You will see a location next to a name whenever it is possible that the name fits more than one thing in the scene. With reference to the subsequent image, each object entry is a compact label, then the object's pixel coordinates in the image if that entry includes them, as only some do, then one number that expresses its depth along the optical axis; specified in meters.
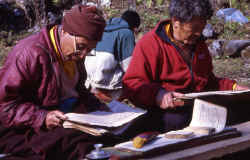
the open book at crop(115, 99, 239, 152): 2.50
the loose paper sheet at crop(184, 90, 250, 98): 2.76
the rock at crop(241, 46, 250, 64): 8.47
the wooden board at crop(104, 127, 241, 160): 2.33
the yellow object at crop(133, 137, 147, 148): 2.43
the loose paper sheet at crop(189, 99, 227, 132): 2.90
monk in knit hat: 2.54
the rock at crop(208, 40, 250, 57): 8.70
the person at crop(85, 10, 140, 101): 5.52
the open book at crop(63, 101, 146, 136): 2.40
